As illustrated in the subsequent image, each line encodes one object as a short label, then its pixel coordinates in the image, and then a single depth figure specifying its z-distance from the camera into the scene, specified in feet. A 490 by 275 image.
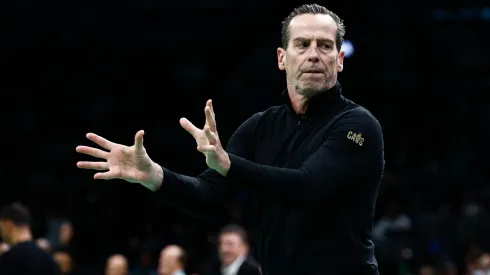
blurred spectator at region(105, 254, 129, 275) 68.38
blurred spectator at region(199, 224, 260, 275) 54.75
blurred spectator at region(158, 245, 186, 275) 61.67
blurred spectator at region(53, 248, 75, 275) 74.28
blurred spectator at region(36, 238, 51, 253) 64.34
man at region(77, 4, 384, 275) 21.02
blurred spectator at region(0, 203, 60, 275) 47.37
